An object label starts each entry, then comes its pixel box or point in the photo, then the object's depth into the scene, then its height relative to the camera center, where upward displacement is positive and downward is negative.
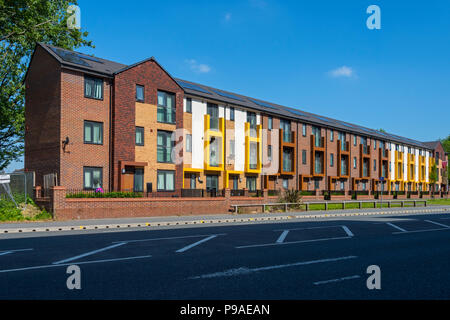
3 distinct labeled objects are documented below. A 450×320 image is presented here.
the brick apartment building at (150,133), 23.92 +2.88
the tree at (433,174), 67.19 -0.84
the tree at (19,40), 29.36 +10.49
